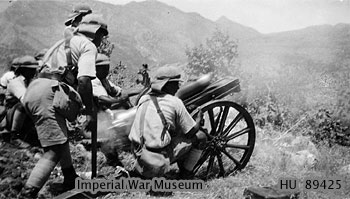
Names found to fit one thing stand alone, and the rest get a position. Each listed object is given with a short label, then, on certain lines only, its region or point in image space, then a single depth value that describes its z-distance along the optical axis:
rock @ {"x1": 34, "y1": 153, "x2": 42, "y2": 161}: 5.34
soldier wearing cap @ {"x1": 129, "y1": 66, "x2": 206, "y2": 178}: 4.43
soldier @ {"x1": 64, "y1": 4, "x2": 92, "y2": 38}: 5.35
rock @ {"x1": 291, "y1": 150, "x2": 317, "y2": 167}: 6.28
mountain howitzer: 5.04
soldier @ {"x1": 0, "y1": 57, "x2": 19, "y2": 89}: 6.30
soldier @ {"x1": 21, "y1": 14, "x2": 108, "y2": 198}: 4.08
